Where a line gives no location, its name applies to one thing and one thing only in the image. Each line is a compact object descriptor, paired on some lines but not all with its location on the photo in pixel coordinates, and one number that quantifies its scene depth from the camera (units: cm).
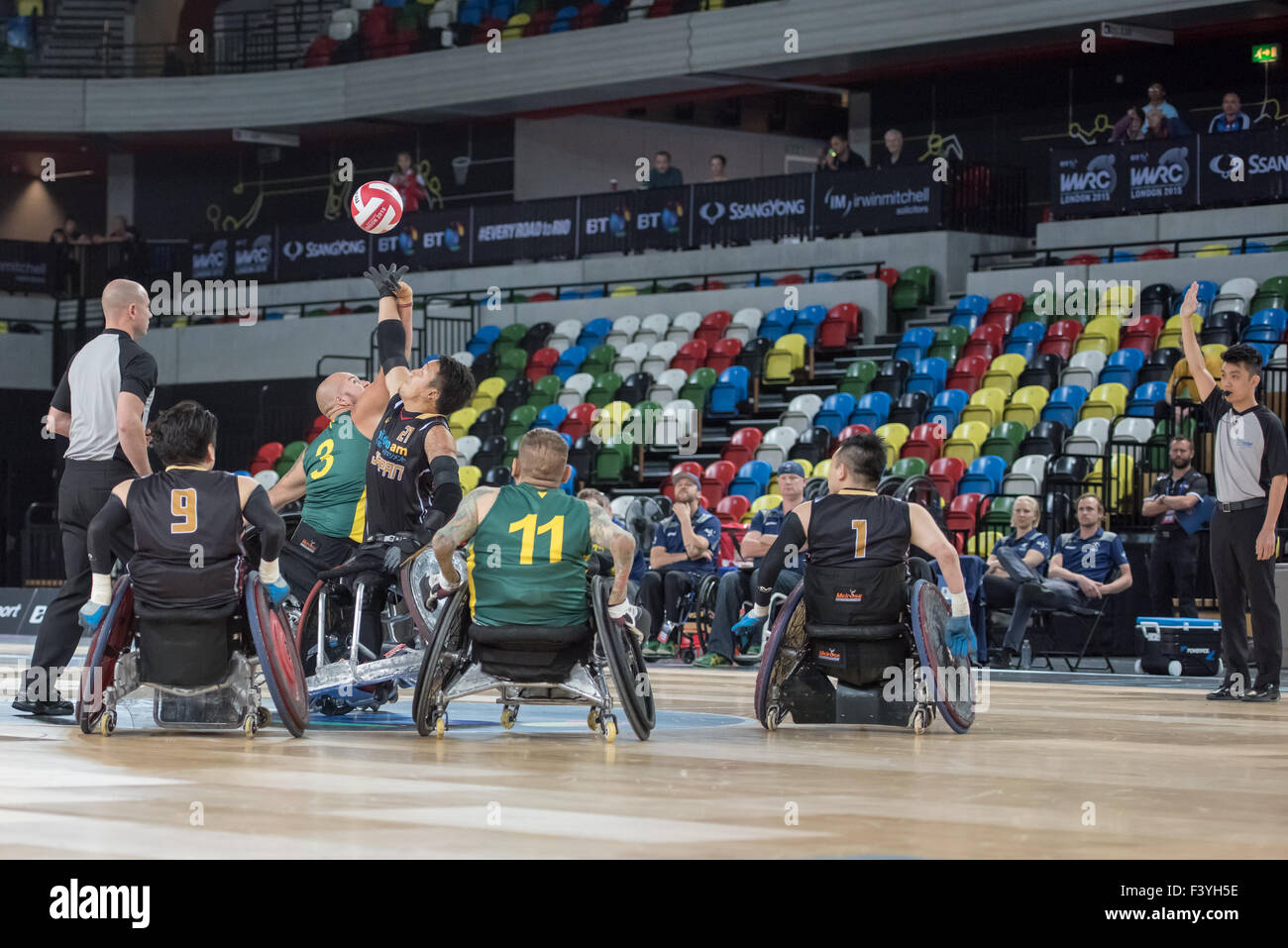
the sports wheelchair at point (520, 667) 767
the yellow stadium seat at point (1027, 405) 1845
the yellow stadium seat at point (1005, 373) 1914
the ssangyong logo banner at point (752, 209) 2403
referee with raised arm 1002
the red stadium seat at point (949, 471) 1733
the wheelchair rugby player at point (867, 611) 809
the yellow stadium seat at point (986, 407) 1856
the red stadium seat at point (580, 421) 2148
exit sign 2486
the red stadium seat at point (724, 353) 2225
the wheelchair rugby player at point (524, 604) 770
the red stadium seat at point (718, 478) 1970
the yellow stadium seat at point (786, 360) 2188
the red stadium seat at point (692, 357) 2233
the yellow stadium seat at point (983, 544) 1650
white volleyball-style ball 1143
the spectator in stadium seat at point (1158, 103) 2205
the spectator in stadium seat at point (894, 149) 2373
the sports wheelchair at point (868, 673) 802
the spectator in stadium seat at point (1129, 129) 2241
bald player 896
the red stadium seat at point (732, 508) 1841
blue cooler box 1364
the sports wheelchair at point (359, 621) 837
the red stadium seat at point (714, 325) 2297
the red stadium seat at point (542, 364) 2370
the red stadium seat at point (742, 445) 2027
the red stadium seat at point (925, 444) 1806
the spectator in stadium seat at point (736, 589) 1462
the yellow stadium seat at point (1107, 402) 1767
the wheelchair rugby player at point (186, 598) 762
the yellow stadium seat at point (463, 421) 2325
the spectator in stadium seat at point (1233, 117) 2122
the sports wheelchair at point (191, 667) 753
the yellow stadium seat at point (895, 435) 1859
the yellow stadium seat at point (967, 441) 1798
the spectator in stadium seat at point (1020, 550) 1477
